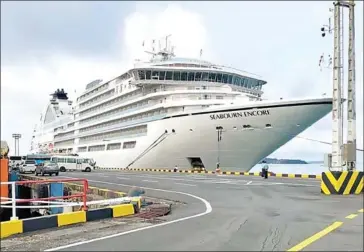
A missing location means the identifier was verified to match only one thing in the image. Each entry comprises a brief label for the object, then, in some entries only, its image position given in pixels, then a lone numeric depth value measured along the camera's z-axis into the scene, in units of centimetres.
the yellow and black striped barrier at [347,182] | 1431
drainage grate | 1040
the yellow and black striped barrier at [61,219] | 835
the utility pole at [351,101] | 1444
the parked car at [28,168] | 4766
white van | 4869
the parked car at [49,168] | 3847
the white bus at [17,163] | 5027
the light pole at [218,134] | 3654
